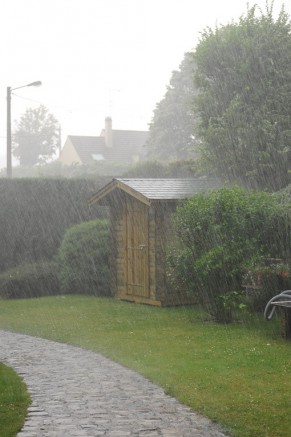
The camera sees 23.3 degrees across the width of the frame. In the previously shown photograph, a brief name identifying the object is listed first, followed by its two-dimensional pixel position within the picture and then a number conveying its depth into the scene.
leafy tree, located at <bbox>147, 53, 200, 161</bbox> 52.62
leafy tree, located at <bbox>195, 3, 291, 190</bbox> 21.81
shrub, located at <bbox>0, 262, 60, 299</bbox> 19.17
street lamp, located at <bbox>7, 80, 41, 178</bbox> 26.53
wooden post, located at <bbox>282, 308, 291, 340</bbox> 11.85
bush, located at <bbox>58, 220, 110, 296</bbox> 19.02
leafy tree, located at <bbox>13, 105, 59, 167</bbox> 78.62
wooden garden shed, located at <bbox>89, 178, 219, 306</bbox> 16.44
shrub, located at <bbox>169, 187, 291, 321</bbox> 13.27
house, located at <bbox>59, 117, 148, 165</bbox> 68.75
